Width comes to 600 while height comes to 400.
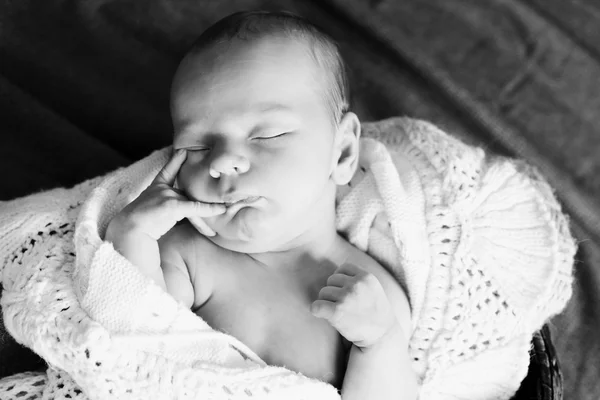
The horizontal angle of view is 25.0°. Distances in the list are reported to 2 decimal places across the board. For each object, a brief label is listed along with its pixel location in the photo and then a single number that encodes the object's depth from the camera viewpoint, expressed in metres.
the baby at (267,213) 0.64
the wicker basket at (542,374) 0.69
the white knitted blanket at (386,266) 0.62
